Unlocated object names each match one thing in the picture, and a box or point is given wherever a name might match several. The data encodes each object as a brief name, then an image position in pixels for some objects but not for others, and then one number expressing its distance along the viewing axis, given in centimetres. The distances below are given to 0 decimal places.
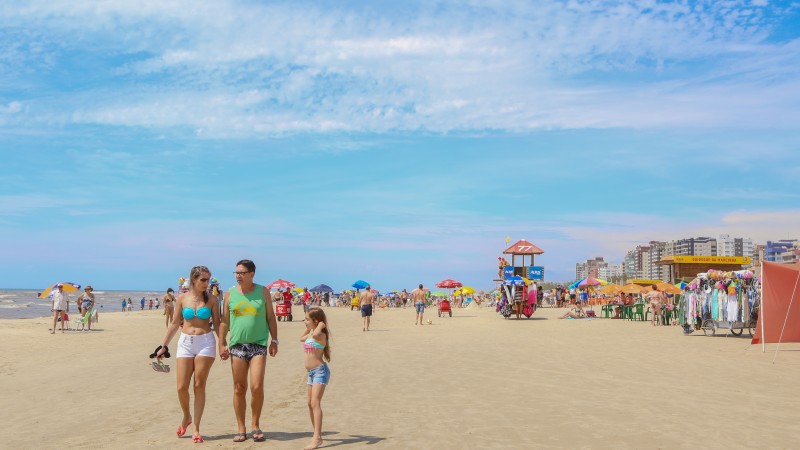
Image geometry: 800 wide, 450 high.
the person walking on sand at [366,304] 2361
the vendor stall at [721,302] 1864
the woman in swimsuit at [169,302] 2194
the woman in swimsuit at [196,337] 623
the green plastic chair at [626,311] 3231
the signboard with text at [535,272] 3216
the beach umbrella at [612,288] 4089
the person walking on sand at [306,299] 4157
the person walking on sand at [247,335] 619
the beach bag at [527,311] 3058
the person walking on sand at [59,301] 2165
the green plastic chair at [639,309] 2985
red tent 1584
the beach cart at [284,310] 2961
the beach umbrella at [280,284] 3574
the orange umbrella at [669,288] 3219
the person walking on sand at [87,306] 2428
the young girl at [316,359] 617
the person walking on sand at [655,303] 2627
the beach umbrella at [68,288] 2241
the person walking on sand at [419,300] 2808
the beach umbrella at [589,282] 4798
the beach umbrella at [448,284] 4692
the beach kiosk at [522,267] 3195
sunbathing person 3237
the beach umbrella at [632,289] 3855
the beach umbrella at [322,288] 5389
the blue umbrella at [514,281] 3028
